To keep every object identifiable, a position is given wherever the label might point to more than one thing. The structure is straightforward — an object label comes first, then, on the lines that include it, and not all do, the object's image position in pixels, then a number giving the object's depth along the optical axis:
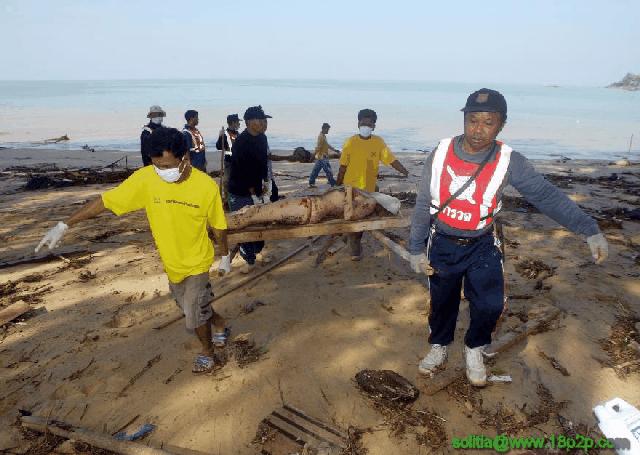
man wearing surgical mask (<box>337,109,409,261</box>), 5.84
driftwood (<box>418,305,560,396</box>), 3.44
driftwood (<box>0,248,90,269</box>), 6.05
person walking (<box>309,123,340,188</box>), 12.00
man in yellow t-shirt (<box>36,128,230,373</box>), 3.11
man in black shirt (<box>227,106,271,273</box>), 5.52
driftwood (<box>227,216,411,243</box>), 4.27
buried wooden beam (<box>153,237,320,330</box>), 4.55
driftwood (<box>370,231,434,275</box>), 4.71
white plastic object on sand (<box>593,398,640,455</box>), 2.39
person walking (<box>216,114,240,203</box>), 7.86
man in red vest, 2.91
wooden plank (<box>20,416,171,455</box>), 2.71
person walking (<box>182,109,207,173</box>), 8.33
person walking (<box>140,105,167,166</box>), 7.74
